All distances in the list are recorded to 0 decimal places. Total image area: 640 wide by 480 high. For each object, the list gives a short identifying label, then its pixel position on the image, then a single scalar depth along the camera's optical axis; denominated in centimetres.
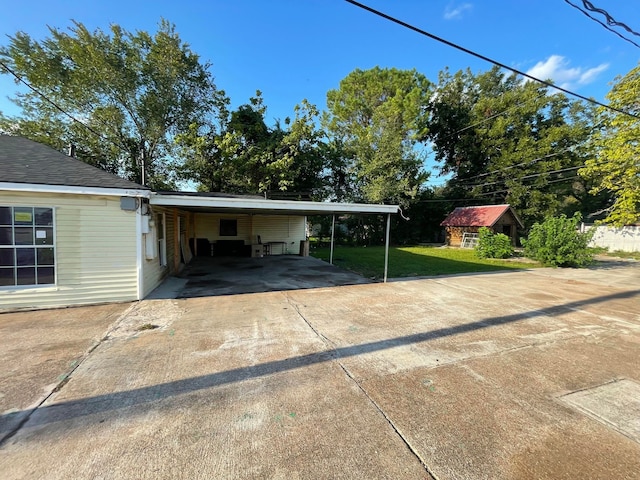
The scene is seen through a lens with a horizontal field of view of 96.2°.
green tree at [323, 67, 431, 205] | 1997
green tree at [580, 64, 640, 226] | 1289
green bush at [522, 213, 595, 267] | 1147
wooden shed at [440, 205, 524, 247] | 1973
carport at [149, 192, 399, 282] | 583
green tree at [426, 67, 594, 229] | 2208
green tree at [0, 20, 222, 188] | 1565
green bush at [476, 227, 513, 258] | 1462
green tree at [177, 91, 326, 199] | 1648
